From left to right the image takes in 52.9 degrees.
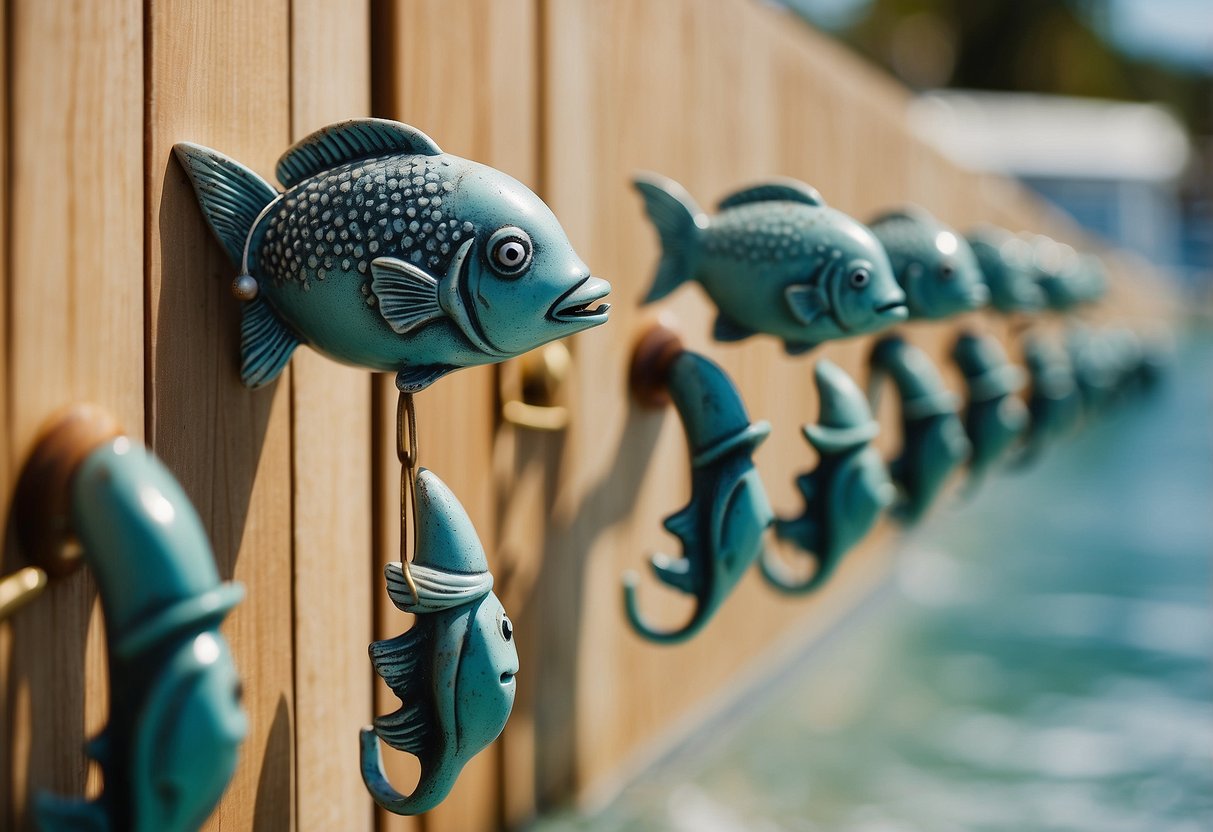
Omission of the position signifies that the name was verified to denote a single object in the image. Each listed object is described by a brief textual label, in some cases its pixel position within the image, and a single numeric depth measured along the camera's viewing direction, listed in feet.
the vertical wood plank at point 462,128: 3.89
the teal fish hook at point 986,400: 7.00
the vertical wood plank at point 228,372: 2.92
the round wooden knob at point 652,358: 5.35
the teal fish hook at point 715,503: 3.92
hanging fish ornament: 2.84
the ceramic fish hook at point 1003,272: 6.67
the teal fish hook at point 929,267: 4.91
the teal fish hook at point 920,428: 5.57
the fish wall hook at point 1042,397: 9.18
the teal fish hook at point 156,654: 2.03
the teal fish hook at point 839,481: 4.46
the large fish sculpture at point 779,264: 3.89
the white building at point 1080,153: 55.83
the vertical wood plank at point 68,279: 2.52
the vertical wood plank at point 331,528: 3.46
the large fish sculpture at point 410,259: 2.62
